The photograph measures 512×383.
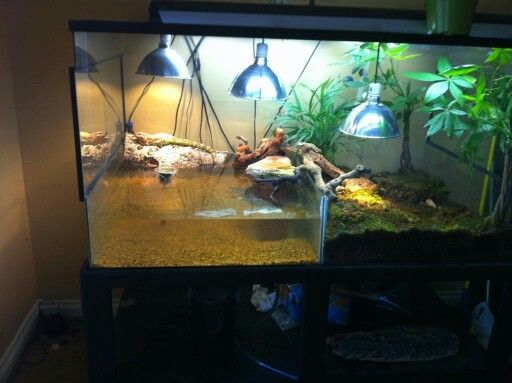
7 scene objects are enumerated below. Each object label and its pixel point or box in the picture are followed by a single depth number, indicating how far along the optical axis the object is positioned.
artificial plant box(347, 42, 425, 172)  1.59
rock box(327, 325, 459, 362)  1.71
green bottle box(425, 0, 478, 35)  1.55
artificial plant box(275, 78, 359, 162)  1.74
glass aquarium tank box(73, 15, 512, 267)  1.50
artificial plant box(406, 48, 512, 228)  1.52
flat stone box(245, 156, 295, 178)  1.66
